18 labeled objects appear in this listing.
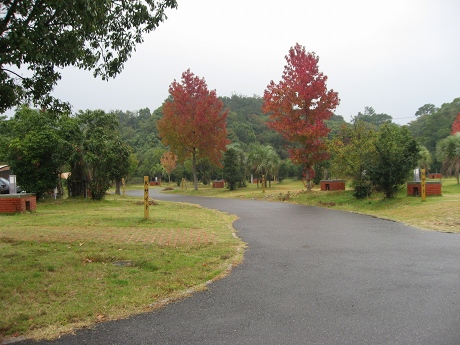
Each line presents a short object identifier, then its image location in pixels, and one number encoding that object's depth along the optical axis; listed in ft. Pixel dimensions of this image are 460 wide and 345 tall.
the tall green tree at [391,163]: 56.03
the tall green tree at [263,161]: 121.80
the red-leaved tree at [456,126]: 135.91
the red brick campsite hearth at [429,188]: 58.54
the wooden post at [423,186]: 52.80
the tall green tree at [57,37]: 19.24
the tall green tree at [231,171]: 117.39
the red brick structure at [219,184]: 133.64
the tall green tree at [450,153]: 87.93
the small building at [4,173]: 101.99
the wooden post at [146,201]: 40.42
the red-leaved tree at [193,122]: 119.24
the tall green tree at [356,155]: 61.93
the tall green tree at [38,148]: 63.26
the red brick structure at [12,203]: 47.14
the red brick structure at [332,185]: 84.17
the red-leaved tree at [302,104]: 79.41
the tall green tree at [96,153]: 69.51
